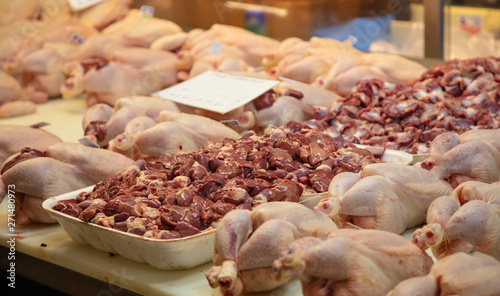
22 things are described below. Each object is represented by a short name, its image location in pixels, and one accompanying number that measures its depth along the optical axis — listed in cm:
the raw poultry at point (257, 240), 143
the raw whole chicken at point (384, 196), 175
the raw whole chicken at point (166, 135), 247
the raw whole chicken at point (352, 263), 131
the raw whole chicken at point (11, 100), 368
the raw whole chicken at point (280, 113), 291
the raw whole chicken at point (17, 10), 512
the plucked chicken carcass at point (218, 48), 363
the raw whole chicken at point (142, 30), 416
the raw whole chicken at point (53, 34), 430
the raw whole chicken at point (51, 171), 219
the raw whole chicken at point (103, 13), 486
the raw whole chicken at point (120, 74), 350
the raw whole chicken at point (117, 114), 279
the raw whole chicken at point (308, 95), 299
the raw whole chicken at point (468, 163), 190
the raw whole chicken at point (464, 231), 148
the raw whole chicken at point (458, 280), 126
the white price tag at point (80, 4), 488
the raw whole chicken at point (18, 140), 265
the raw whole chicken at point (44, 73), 390
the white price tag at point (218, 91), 290
